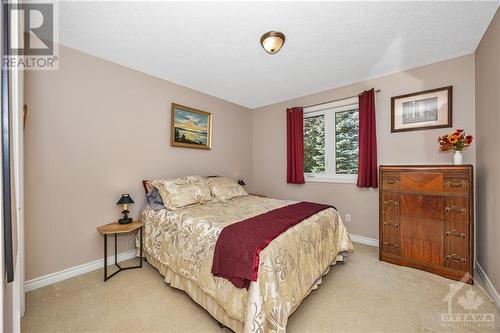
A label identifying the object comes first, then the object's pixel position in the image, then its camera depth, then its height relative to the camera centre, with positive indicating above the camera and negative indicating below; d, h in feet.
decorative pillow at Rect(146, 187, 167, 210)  8.34 -1.35
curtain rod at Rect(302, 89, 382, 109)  10.12 +3.55
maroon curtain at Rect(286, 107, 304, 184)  12.60 +1.22
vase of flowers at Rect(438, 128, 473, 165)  7.50 +0.79
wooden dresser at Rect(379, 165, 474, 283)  7.07 -1.96
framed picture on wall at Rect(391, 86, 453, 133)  8.57 +2.36
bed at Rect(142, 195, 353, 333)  4.54 -2.69
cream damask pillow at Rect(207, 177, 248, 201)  9.98 -1.15
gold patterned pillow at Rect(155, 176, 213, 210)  8.26 -1.08
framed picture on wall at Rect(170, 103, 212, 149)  10.70 +2.10
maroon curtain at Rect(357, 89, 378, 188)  10.08 +1.12
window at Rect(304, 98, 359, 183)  11.18 +1.34
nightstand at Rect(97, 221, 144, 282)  7.30 -2.24
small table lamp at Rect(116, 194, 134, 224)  7.99 -1.53
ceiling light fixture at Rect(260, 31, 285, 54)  6.66 +4.01
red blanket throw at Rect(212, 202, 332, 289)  4.70 -1.92
